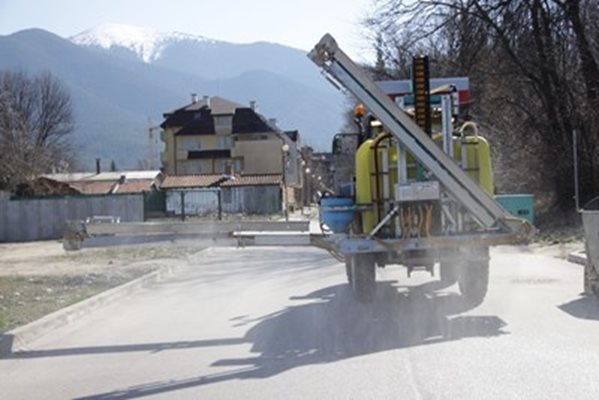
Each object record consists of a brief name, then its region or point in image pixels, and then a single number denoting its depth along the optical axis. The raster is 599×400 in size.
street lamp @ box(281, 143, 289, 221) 54.02
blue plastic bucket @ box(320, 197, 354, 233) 11.52
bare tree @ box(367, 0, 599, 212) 29.38
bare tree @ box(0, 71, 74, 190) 66.75
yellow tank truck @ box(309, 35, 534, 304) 10.38
